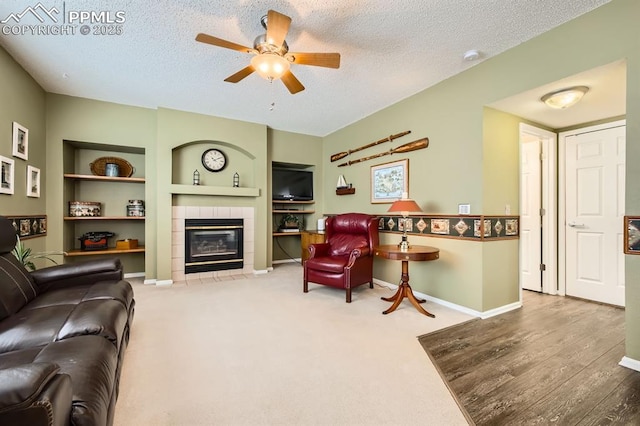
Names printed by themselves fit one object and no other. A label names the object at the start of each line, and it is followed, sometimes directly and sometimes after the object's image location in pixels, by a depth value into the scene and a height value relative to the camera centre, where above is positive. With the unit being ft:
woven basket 13.58 +2.41
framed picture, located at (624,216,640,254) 6.07 -0.48
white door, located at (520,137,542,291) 11.83 +0.00
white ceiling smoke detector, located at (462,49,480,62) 8.45 +5.01
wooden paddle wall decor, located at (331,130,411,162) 12.28 +3.55
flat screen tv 17.81 +1.90
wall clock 14.97 +2.99
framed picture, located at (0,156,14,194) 8.26 +1.21
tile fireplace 13.96 -1.56
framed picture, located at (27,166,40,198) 10.08 +1.20
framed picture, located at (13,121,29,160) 9.10 +2.52
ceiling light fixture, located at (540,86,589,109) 7.89 +3.46
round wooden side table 8.96 -1.49
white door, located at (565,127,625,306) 9.96 -0.07
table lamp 9.67 +0.18
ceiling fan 6.40 +4.06
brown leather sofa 2.33 -1.92
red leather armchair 10.85 -1.82
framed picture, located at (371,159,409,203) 12.17 +1.54
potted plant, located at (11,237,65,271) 8.26 -1.31
